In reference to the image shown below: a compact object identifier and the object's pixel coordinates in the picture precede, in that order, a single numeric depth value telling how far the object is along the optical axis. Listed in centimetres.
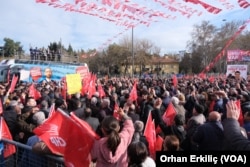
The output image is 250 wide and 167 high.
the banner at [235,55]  3212
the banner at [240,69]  2230
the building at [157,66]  7600
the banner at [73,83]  1171
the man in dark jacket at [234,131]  286
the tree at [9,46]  7550
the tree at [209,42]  6925
